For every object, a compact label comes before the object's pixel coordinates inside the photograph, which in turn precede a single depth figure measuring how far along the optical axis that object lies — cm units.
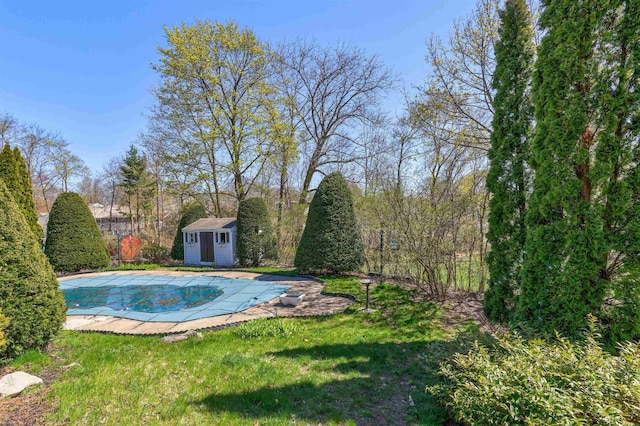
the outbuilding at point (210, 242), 1266
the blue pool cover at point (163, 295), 604
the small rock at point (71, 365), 344
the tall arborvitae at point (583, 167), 267
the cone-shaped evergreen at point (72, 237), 1038
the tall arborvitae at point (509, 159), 418
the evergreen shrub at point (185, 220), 1405
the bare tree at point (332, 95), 1427
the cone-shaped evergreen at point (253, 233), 1188
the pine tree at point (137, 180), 1648
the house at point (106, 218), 2597
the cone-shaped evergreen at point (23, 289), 319
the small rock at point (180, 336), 435
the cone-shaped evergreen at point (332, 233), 909
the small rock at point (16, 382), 275
